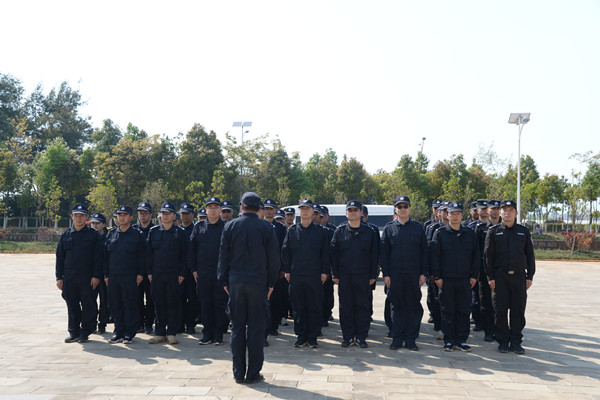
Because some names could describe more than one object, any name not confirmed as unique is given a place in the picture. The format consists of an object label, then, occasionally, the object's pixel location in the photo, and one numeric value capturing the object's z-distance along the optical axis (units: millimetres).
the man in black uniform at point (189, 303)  7332
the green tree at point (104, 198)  32406
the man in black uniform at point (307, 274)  6484
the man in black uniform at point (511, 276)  6203
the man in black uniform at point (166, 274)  6648
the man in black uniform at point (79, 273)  6777
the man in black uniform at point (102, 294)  7398
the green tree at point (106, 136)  46031
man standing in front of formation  4961
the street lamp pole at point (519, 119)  26314
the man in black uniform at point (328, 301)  8086
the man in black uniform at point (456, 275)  6324
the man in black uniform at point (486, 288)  7062
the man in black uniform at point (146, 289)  7252
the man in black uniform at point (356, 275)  6465
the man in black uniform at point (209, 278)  6582
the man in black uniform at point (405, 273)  6367
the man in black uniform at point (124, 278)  6715
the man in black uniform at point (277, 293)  7465
